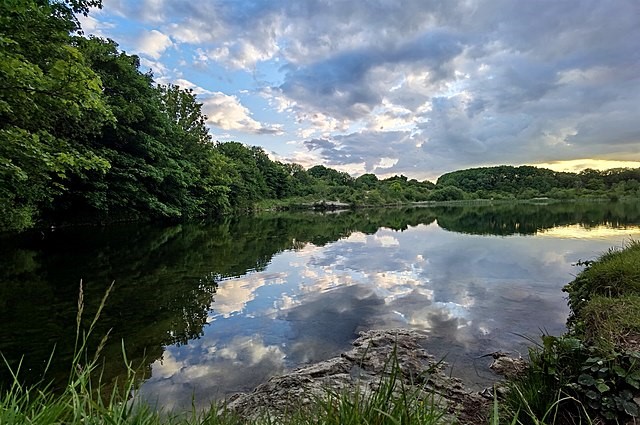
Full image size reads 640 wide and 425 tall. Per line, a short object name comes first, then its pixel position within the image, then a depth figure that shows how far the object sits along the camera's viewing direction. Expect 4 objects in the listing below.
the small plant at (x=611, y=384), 2.45
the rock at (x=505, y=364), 4.59
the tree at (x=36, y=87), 7.70
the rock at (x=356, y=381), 3.68
